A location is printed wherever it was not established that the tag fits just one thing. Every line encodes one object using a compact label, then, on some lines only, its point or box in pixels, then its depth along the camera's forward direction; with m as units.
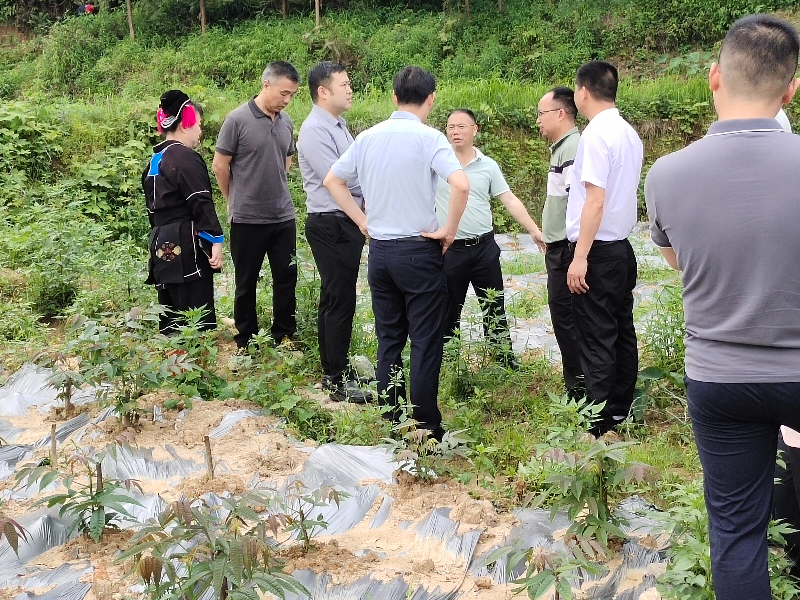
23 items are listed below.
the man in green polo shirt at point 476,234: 5.02
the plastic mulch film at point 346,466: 3.52
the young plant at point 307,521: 2.81
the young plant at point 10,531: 2.48
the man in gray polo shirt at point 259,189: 5.08
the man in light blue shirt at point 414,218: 3.93
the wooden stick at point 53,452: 3.39
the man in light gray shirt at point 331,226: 4.78
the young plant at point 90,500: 2.89
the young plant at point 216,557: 2.27
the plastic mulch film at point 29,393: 4.47
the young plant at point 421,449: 3.38
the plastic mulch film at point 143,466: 3.63
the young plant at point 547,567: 2.31
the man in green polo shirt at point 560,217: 4.40
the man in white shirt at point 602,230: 3.84
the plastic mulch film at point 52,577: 2.81
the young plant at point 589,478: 2.67
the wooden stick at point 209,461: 3.33
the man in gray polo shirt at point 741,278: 2.00
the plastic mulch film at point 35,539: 2.96
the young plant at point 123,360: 3.93
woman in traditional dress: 4.56
